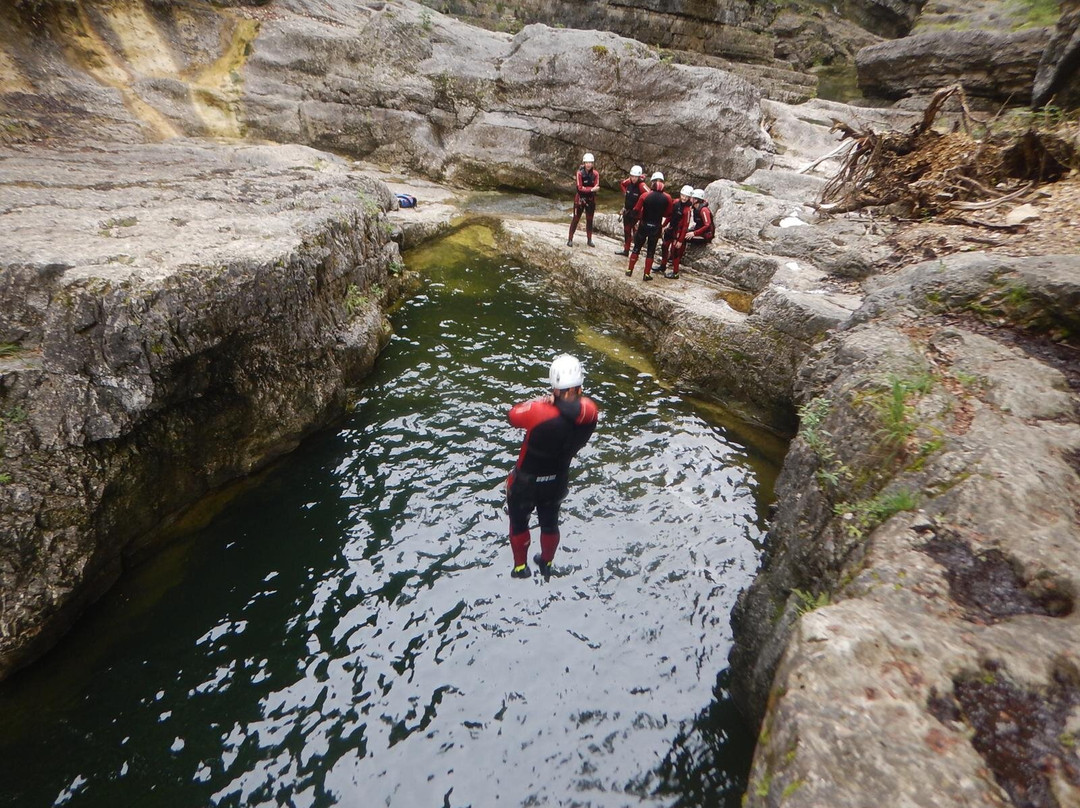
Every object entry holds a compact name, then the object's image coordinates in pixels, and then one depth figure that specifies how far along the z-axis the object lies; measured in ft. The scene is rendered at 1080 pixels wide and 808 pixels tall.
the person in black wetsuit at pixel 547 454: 17.57
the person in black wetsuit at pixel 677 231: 37.76
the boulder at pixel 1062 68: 39.65
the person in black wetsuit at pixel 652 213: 35.88
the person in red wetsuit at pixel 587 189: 42.32
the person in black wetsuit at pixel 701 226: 40.50
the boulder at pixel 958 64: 58.18
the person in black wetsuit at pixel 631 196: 37.50
